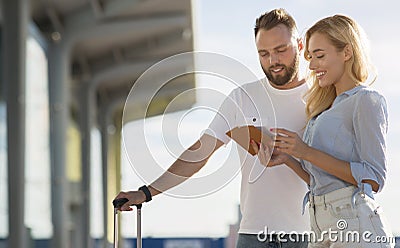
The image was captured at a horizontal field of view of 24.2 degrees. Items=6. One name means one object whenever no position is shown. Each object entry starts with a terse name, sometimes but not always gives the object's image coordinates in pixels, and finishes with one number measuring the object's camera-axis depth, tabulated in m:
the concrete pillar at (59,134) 14.28
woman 2.75
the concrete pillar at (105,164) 21.30
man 3.09
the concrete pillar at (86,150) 18.63
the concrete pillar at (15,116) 11.47
